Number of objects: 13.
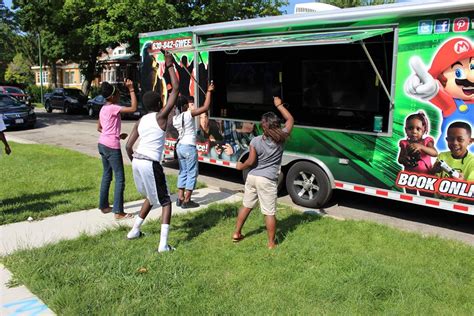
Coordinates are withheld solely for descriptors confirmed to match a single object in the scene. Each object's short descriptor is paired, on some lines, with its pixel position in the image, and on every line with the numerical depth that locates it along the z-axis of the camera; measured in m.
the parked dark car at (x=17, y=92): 27.92
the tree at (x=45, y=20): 25.72
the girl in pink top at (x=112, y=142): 5.86
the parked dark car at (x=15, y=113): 17.72
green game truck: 5.30
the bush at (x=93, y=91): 41.31
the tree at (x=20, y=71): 62.02
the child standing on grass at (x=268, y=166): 4.76
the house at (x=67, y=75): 62.18
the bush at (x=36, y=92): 43.75
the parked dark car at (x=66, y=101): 27.01
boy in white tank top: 4.69
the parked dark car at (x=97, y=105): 21.69
